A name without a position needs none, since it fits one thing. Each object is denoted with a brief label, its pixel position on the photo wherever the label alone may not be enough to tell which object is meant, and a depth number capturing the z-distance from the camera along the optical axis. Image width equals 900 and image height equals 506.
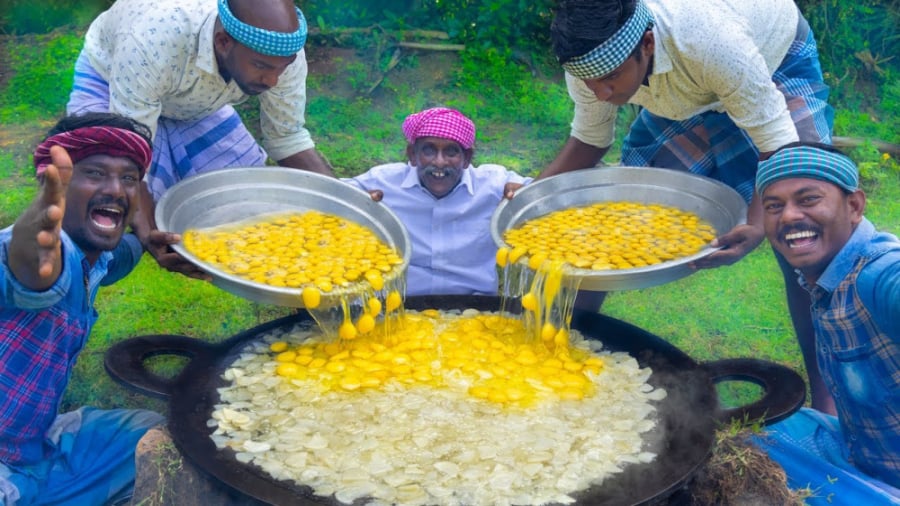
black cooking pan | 2.64
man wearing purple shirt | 4.65
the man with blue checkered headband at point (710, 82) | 3.19
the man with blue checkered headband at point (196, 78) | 3.53
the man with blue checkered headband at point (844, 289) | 2.89
